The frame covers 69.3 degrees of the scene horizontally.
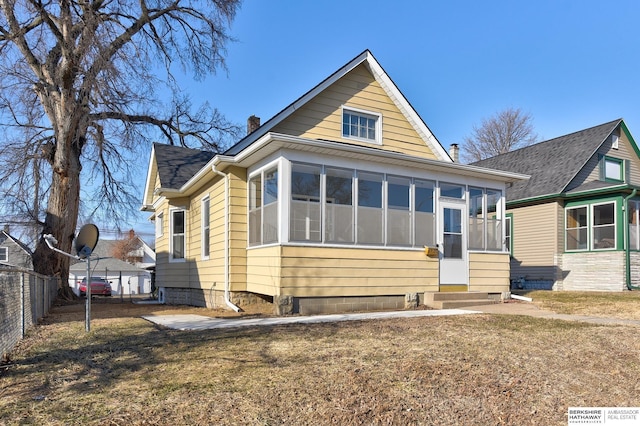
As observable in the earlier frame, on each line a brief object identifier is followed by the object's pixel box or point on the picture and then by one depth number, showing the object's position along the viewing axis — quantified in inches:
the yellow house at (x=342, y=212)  370.6
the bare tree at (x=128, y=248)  2316.7
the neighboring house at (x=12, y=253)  1465.3
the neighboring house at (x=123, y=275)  1802.4
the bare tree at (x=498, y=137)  1533.0
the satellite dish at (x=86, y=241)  300.8
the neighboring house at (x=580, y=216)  612.7
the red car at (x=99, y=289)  1391.5
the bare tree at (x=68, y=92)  565.9
